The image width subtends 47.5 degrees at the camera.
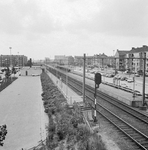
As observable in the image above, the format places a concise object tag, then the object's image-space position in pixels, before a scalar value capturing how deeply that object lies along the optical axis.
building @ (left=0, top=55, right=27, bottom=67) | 116.64
